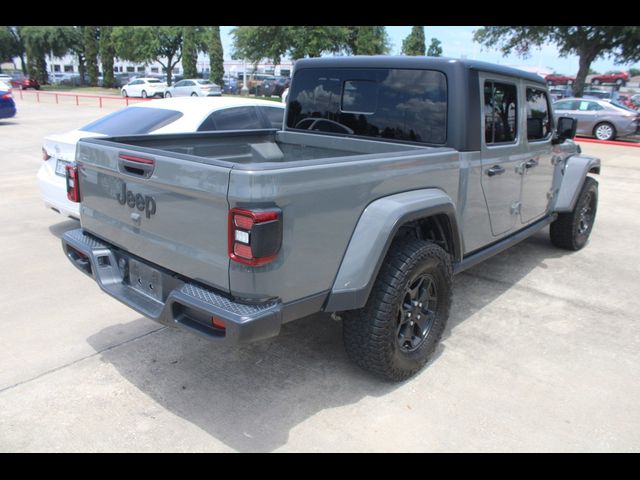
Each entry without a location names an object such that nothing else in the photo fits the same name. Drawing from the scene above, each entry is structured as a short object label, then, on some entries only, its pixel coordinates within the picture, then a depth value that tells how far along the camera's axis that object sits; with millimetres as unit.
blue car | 17062
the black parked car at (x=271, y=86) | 36644
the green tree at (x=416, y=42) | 55338
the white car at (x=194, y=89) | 33406
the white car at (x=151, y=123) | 5754
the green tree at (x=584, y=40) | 26623
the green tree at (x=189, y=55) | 48312
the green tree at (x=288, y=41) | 38250
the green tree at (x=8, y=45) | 61581
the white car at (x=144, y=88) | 37094
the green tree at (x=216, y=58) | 44344
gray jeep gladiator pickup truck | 2520
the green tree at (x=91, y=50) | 52062
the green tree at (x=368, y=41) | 42594
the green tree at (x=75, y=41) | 53744
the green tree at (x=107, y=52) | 51156
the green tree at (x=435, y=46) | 70500
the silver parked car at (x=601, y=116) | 17828
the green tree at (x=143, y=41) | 49719
